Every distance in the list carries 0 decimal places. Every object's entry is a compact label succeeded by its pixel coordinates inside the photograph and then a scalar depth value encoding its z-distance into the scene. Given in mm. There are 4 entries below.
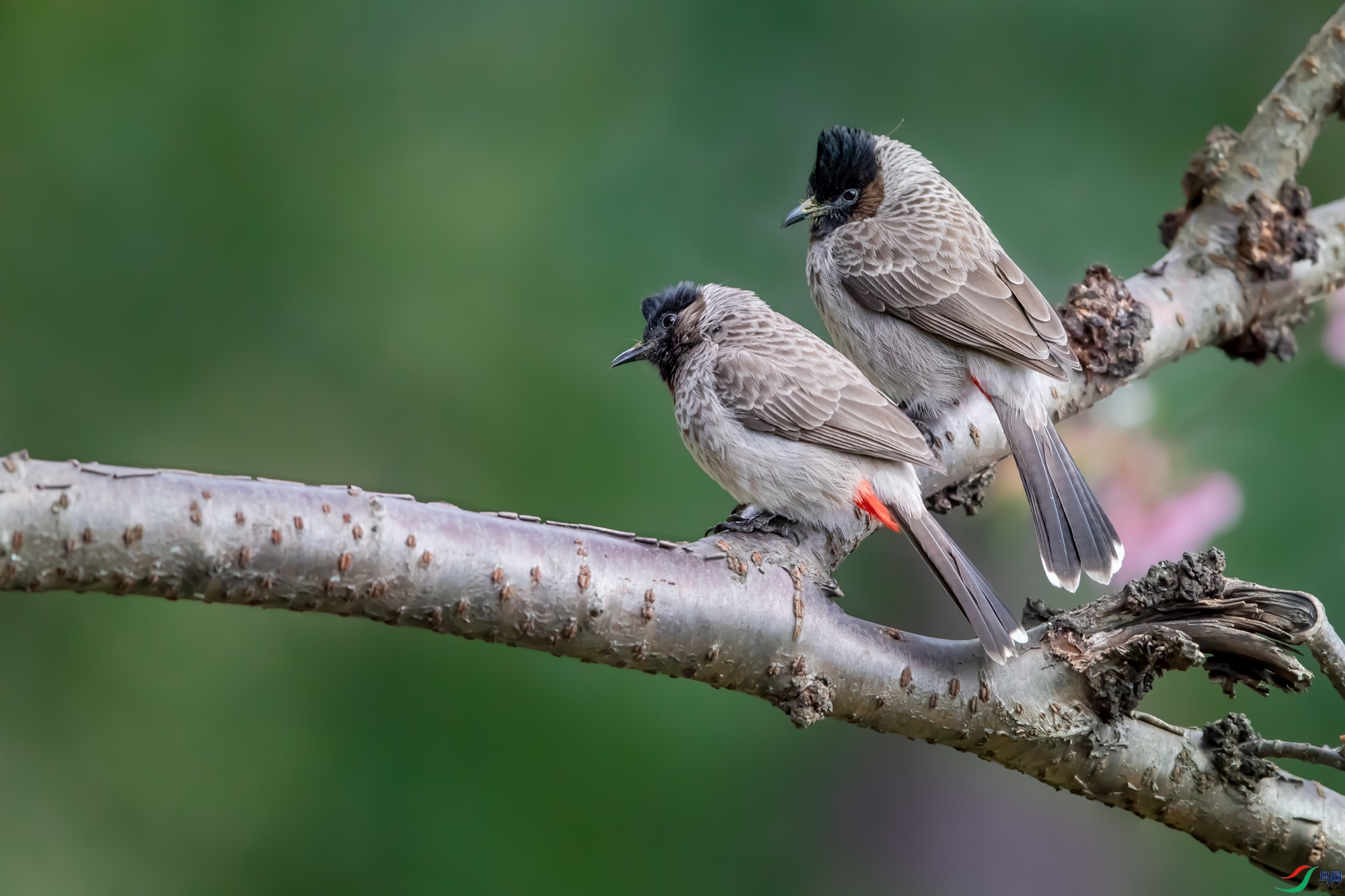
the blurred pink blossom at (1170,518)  7973
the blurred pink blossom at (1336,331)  8195
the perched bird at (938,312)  6660
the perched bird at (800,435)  5816
